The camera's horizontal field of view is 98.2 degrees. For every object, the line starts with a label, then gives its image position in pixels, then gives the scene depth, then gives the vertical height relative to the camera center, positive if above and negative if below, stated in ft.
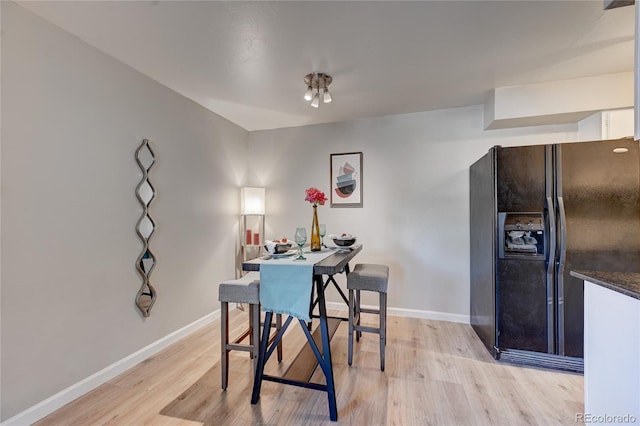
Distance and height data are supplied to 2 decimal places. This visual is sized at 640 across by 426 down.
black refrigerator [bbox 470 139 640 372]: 6.71 -0.56
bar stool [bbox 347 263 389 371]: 6.98 -1.96
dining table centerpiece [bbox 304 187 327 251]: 7.09 -0.23
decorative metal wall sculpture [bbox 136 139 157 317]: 7.46 -0.46
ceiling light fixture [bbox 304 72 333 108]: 7.53 +3.68
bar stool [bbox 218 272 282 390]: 6.14 -2.12
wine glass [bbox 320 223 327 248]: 7.76 -0.51
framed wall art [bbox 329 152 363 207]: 11.20 +1.38
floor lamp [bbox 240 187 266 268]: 11.62 -0.32
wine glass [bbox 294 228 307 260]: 6.37 -0.58
